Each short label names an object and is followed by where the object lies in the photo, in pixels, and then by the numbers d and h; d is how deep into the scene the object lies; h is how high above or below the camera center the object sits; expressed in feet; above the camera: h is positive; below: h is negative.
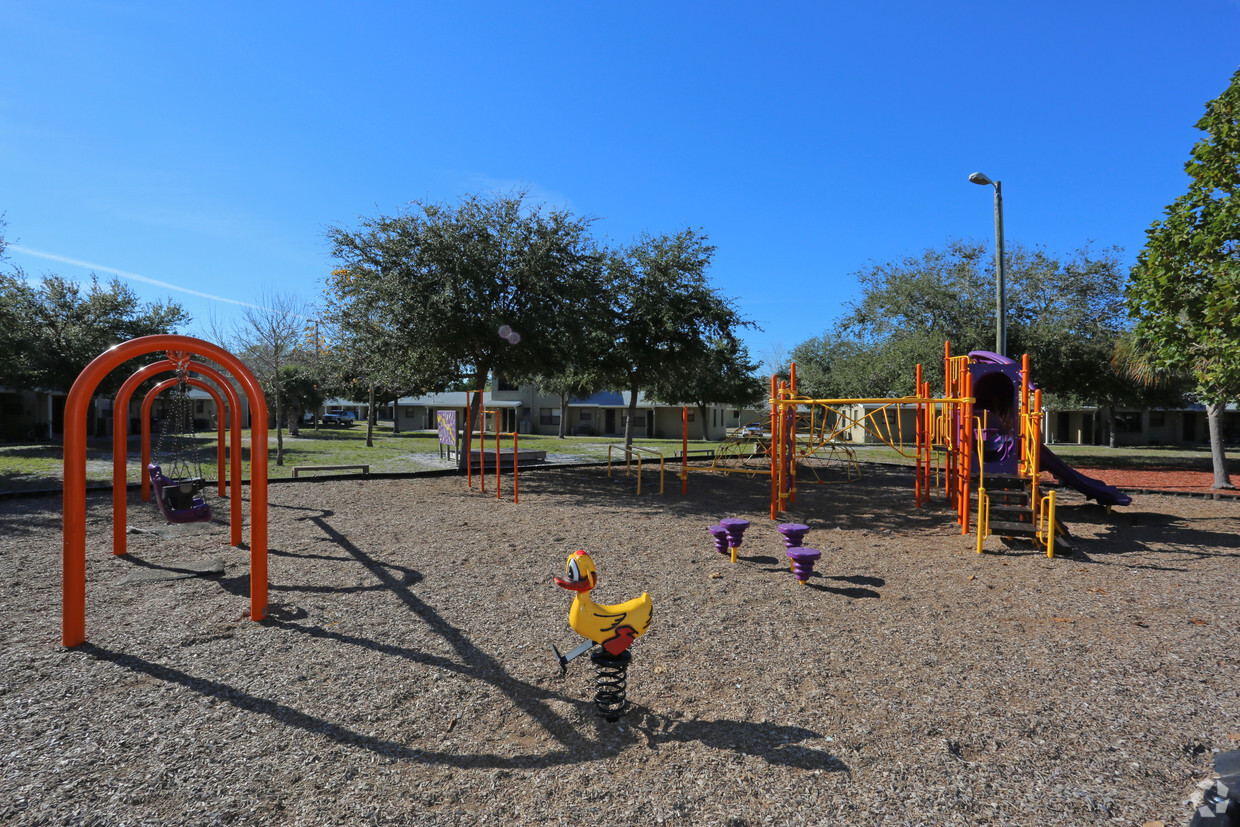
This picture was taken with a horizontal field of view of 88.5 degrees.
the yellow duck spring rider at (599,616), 12.73 -4.14
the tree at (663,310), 68.69 +11.02
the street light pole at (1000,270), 41.78 +9.33
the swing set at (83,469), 16.11 -1.45
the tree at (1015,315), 72.54 +11.30
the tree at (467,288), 49.49 +10.08
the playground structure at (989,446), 30.07 -2.05
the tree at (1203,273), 29.07 +6.67
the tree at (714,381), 74.13 +4.99
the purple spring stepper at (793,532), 24.17 -4.61
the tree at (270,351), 70.54 +9.10
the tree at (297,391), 125.08 +4.57
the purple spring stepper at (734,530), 26.30 -4.93
